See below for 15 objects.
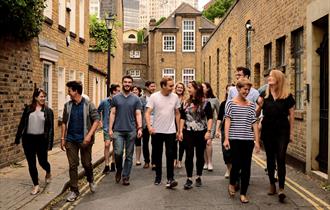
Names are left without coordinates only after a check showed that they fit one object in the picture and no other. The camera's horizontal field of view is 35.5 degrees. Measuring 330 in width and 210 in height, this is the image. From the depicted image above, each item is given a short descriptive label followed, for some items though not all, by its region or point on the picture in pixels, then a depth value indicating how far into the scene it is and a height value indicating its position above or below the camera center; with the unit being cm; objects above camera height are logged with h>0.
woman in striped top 784 -47
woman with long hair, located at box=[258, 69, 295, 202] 790 -34
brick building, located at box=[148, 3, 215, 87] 6456 +716
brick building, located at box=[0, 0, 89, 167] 1135 +107
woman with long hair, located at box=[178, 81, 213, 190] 892 -44
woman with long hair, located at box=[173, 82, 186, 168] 1133 +21
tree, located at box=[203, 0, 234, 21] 7533 +1380
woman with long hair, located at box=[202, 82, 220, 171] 1087 -62
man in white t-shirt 908 -34
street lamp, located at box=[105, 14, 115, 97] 2007 +300
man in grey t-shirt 942 -41
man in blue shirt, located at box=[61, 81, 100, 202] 823 -46
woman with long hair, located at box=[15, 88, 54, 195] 840 -52
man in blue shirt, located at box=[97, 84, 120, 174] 1132 -35
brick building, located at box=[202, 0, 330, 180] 1025 +127
